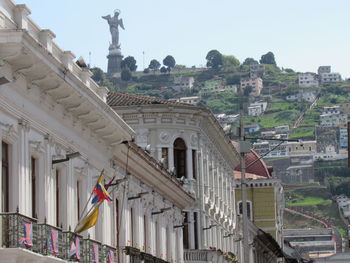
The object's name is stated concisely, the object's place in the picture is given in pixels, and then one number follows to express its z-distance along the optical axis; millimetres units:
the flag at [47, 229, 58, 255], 30680
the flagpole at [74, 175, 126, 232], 34531
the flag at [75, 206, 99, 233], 34156
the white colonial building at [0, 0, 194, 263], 28969
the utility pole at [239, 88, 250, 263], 51875
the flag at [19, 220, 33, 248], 28438
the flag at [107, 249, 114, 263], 38094
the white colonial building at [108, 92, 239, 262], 66125
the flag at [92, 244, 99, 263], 36031
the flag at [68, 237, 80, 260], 32844
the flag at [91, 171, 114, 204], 34312
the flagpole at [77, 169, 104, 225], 36462
